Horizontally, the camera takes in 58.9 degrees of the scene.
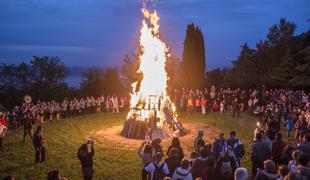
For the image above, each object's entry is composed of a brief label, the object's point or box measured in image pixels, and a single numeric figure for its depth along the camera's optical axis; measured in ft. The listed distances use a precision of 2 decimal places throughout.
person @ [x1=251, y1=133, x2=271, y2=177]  28.66
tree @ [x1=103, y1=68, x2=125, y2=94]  102.32
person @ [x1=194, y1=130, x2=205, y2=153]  29.68
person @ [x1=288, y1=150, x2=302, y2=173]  21.63
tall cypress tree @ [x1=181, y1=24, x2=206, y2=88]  111.52
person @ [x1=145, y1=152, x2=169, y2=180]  23.96
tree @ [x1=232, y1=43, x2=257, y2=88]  99.74
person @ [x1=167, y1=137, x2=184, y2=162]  29.61
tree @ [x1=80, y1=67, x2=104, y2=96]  101.52
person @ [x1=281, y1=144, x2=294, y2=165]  26.65
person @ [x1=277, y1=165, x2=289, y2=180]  19.97
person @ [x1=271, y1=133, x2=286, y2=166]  29.16
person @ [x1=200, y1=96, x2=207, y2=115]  77.30
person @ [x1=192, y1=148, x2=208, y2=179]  24.16
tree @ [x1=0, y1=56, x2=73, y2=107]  94.39
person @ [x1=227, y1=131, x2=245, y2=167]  30.50
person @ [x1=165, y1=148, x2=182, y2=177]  25.30
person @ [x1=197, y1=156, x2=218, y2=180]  22.22
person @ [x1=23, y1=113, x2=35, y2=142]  50.08
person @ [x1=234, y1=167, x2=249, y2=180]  18.82
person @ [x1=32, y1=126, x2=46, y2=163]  38.78
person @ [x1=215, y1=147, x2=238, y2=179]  22.20
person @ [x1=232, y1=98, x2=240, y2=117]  72.96
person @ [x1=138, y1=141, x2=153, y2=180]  25.50
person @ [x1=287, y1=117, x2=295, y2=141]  51.65
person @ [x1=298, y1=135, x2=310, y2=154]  26.38
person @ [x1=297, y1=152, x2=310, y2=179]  19.78
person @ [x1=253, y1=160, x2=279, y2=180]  20.11
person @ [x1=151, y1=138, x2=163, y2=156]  29.60
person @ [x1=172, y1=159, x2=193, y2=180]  21.18
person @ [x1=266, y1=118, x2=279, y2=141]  38.30
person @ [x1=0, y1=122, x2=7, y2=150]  46.97
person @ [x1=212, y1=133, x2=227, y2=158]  29.62
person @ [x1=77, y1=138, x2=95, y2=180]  28.02
